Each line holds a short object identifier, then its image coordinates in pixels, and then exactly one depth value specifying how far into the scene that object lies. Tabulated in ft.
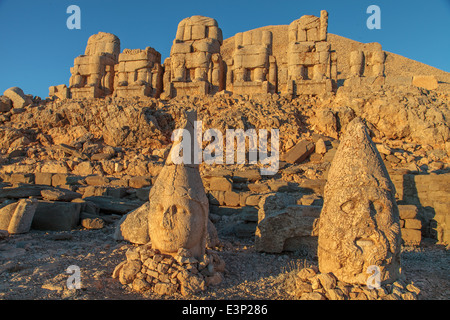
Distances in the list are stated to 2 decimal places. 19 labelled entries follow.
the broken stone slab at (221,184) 25.45
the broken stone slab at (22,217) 17.89
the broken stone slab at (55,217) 19.34
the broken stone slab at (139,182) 27.04
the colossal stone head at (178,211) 11.72
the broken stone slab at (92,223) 19.97
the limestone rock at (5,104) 45.11
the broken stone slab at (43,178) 28.22
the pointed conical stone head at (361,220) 9.53
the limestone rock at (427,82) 40.34
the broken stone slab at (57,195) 22.38
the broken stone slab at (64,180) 27.86
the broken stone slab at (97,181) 27.73
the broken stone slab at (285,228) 16.10
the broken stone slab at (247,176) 27.04
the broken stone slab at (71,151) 33.04
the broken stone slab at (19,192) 23.68
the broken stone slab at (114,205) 22.94
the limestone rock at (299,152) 30.91
